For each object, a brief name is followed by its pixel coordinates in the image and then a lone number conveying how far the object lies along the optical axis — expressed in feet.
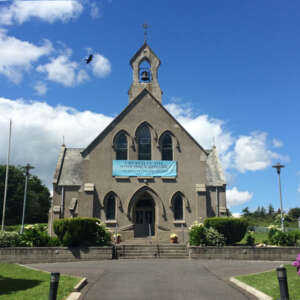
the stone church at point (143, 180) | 90.27
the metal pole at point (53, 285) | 25.87
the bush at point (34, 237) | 65.87
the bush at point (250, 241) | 73.51
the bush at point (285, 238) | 70.54
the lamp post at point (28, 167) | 85.92
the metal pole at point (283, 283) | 26.30
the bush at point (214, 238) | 67.62
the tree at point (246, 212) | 300.48
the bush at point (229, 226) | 69.87
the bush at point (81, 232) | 65.00
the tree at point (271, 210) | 318.71
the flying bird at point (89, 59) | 66.78
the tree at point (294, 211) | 299.93
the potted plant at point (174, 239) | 82.38
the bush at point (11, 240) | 63.46
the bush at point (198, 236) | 68.18
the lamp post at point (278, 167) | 87.25
